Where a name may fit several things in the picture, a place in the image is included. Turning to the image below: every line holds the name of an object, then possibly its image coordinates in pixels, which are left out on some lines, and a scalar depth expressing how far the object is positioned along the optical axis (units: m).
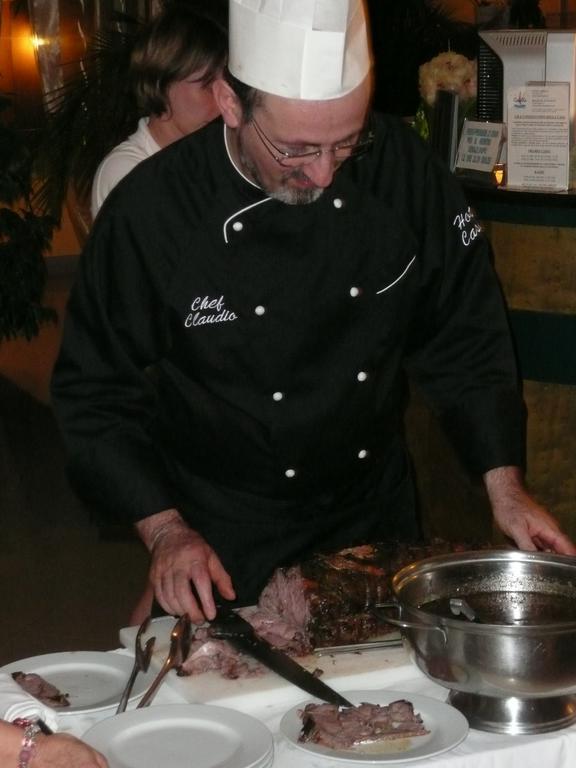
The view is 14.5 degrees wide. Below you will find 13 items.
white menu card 5.15
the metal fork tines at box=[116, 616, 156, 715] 2.84
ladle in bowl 2.80
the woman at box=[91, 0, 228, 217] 4.43
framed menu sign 5.43
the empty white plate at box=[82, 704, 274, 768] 2.68
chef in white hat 3.18
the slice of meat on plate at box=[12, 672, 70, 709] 2.86
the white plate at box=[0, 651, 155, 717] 2.89
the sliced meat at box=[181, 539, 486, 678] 2.94
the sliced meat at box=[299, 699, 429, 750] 2.72
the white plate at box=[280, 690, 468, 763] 2.68
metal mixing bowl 2.68
